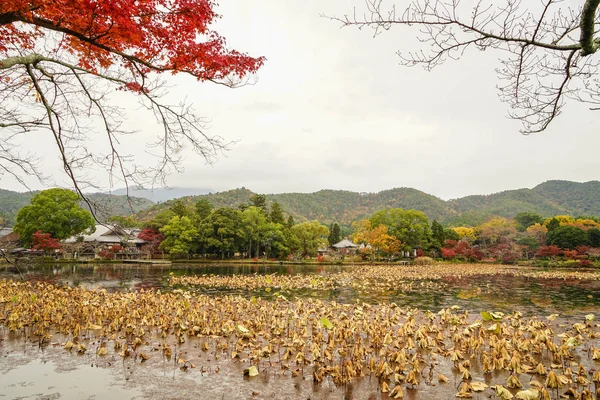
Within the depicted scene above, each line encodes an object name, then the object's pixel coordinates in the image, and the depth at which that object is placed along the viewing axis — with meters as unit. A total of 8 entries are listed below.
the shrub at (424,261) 46.66
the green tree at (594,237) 45.69
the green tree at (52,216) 38.16
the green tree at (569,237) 44.62
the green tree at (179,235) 45.19
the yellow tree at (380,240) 48.00
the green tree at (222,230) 46.11
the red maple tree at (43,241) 36.72
